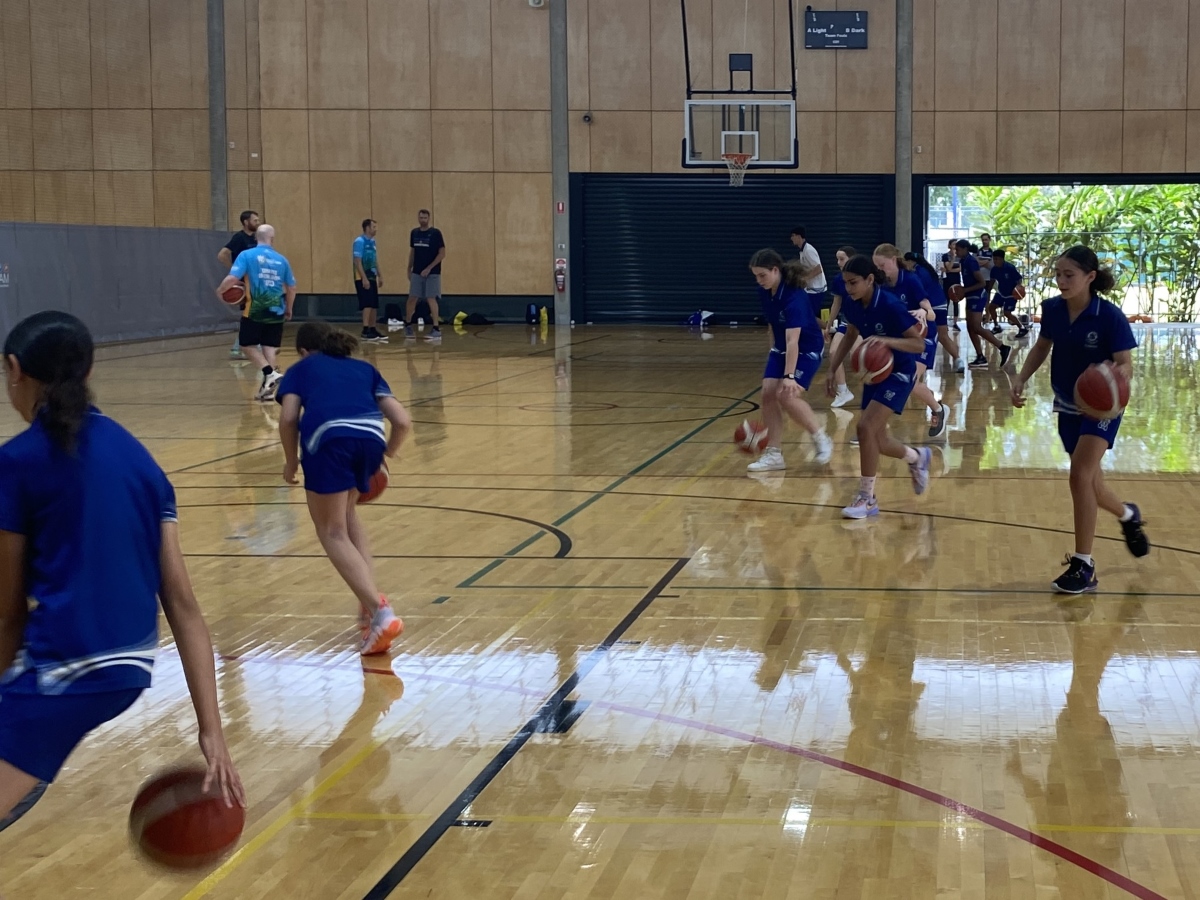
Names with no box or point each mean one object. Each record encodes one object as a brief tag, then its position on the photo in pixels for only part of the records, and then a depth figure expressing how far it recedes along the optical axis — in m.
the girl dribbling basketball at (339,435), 6.12
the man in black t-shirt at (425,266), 25.19
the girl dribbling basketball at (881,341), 8.98
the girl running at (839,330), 15.59
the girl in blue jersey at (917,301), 10.58
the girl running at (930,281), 15.08
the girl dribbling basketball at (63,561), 2.88
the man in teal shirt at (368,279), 24.55
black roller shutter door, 29.41
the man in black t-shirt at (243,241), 17.83
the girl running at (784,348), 10.47
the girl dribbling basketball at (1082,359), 6.95
